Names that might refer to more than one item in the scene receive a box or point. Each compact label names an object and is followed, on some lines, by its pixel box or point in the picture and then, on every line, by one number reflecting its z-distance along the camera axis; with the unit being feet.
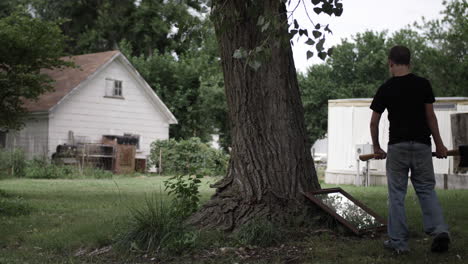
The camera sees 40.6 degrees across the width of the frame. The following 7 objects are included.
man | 18.04
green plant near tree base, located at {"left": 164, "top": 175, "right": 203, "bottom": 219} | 22.84
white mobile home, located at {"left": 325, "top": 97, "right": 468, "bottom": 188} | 58.95
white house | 88.02
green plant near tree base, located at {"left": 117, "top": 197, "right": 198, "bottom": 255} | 19.75
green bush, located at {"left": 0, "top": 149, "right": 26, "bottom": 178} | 72.74
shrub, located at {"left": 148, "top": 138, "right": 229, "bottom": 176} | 92.19
